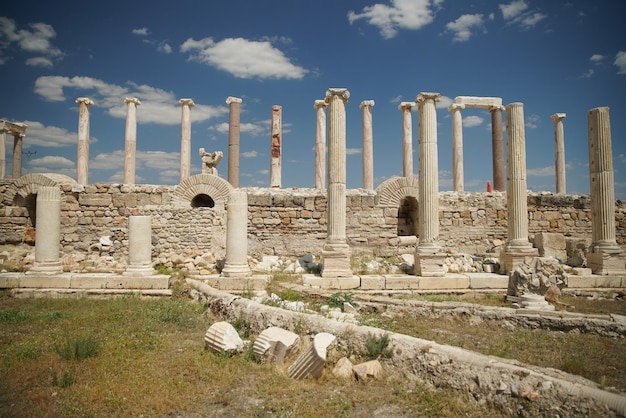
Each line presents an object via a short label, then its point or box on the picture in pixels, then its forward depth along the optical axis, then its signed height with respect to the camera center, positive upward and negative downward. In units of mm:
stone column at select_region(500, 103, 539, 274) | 10445 +1209
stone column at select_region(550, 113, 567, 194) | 18578 +3691
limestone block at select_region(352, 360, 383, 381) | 4633 -1598
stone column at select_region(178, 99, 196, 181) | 17469 +4178
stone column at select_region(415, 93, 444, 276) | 10383 +1652
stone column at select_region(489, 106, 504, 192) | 16719 +3530
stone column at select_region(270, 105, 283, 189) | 16906 +3595
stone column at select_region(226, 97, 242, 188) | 16594 +3954
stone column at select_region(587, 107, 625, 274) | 10680 +1092
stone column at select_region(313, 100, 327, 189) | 17344 +3853
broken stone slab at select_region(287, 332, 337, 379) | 4680 -1536
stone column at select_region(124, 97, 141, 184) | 16938 +3915
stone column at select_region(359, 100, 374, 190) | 18141 +3996
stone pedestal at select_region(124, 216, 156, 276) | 9648 -338
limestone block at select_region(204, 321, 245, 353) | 5445 -1473
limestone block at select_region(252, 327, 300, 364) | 5242 -1493
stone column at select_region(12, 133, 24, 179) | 18031 +3618
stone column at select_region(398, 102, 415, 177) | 18266 +4440
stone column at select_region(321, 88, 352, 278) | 10211 +1662
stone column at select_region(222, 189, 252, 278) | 9719 -113
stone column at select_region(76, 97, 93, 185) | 16766 +3828
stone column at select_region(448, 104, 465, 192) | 16859 +3527
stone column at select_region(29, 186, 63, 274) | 9812 -2
